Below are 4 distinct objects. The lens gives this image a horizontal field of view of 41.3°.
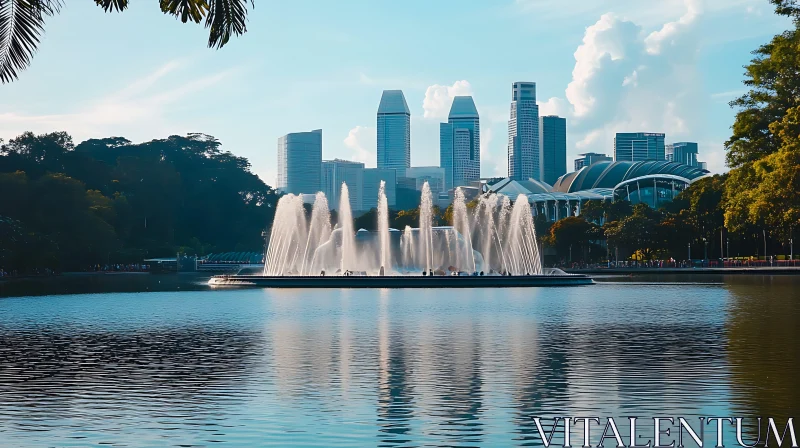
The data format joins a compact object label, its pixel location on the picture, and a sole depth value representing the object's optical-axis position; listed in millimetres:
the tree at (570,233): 162125
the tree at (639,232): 144250
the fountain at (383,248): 91688
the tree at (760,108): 68438
